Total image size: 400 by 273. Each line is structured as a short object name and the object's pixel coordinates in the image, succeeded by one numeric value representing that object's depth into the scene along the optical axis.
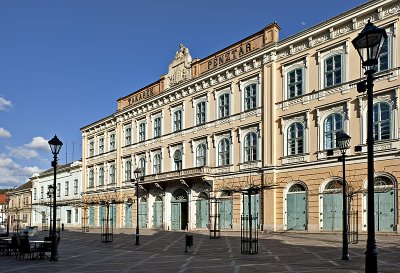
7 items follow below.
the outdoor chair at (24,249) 17.14
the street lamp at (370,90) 7.13
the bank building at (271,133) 24.41
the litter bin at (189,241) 19.16
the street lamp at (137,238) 24.51
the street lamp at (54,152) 16.73
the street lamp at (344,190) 14.55
